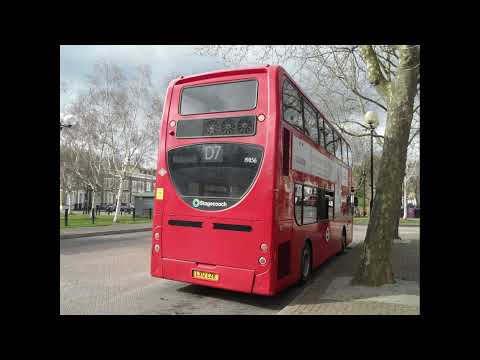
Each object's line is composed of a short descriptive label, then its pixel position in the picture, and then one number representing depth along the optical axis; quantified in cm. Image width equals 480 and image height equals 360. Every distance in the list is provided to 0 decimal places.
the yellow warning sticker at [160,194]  701
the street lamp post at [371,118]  1543
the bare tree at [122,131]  2652
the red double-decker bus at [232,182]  618
